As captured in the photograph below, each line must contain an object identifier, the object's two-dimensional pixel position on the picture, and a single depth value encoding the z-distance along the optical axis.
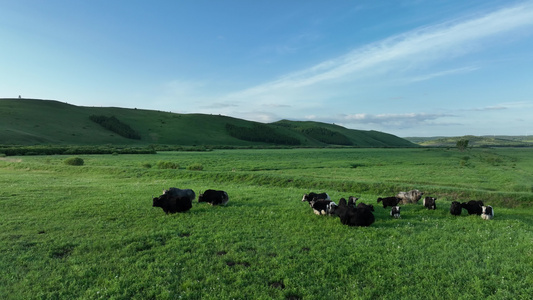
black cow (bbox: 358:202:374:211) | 13.70
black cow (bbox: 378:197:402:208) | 17.05
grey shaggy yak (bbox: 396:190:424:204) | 18.48
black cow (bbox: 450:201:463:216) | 15.27
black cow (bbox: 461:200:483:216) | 15.16
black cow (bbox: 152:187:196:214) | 15.52
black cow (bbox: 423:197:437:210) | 16.55
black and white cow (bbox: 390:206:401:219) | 14.72
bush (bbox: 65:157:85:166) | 43.16
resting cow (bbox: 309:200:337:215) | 14.92
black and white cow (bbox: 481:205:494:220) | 14.45
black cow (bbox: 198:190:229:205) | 17.31
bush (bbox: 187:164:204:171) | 41.38
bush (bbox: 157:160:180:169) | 43.72
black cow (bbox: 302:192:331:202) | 17.50
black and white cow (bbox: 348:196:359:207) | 16.83
